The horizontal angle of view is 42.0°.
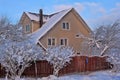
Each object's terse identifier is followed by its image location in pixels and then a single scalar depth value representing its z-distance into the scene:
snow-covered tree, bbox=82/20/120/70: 20.63
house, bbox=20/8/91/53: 21.53
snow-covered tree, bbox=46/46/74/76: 13.59
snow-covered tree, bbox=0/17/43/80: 12.04
